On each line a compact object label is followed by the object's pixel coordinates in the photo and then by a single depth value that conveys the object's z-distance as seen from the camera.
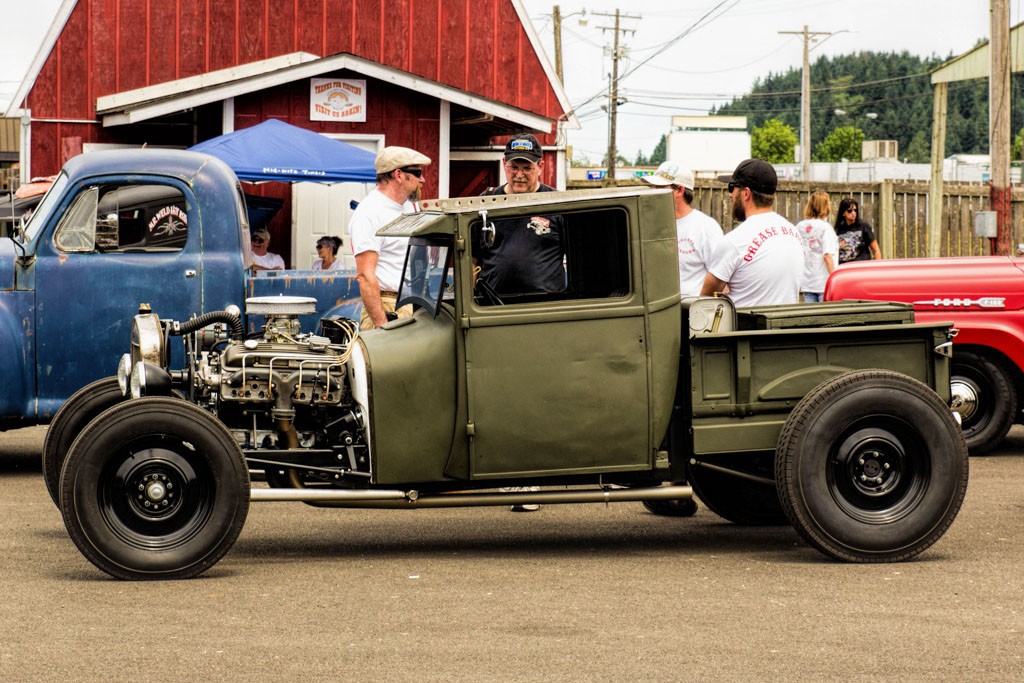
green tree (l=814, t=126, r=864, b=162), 121.88
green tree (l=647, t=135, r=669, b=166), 182.86
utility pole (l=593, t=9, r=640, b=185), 61.96
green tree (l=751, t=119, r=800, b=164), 125.69
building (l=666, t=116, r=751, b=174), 103.75
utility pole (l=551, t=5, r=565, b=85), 42.96
